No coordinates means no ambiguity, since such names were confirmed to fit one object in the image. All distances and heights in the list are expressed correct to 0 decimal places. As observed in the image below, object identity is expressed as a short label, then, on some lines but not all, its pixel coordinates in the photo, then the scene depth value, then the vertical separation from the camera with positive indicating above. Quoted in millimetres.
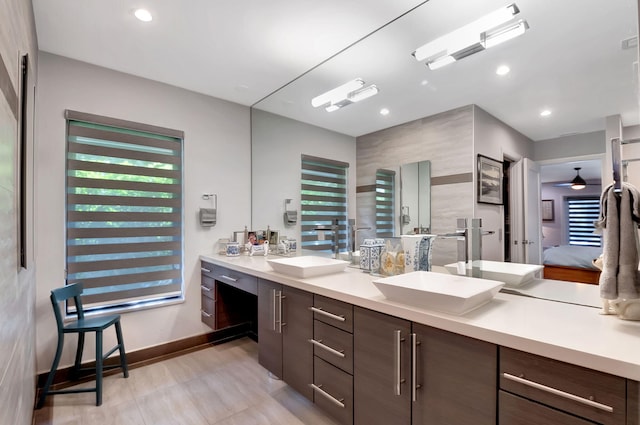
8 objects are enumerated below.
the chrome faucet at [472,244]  1624 -158
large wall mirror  1260 +638
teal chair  1964 -772
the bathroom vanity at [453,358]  831 -516
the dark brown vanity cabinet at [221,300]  2650 -804
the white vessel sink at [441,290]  1131 -323
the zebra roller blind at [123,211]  2348 +44
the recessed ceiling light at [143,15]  1818 +1250
